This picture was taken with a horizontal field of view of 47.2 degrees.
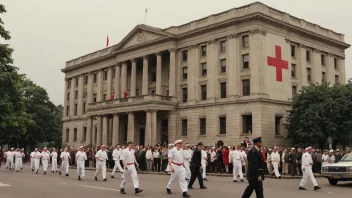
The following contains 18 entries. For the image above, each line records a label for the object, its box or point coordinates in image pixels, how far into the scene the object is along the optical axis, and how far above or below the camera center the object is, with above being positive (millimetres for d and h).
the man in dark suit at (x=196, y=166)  16578 -845
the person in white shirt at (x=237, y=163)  21500 -937
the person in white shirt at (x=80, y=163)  22562 -1048
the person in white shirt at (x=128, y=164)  14625 -718
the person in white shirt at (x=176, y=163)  13938 -632
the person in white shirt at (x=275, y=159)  24312 -814
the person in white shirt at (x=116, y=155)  24094 -660
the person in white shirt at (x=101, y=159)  22594 -817
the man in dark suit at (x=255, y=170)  10109 -613
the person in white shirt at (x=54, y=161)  29953 -1256
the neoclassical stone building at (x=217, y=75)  43094 +8480
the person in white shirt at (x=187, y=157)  17984 -525
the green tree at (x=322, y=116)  38312 +2914
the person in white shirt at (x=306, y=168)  17203 -932
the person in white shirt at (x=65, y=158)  26391 -939
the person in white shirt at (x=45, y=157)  29050 -961
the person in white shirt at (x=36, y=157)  30522 -997
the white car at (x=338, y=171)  18500 -1159
